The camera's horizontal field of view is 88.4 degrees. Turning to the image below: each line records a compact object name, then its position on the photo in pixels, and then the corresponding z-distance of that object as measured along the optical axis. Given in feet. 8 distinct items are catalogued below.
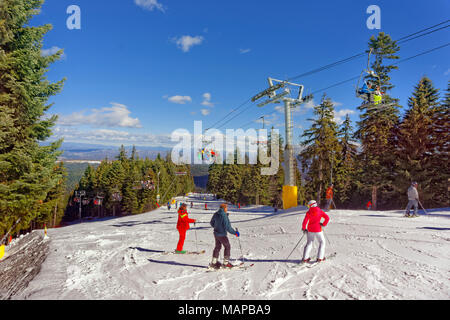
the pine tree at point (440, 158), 79.51
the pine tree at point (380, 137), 85.66
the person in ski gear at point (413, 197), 42.39
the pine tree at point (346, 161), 97.39
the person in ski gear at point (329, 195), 53.82
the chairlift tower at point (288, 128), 61.00
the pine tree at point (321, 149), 90.33
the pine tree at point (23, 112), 34.78
